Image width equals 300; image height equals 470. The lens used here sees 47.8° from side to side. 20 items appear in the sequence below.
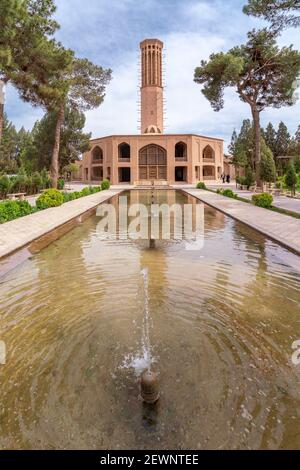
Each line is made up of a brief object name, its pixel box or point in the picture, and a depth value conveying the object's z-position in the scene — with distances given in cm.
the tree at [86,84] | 2517
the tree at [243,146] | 3669
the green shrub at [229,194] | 1996
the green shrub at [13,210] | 1062
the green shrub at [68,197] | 1858
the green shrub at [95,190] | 2603
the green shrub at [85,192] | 2262
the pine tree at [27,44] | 1390
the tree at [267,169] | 2278
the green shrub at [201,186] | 3163
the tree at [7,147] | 5203
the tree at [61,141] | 3145
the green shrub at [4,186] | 1853
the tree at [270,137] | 5197
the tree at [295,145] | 4682
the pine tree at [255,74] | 2223
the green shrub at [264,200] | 1423
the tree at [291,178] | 1966
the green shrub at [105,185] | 3116
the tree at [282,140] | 5153
